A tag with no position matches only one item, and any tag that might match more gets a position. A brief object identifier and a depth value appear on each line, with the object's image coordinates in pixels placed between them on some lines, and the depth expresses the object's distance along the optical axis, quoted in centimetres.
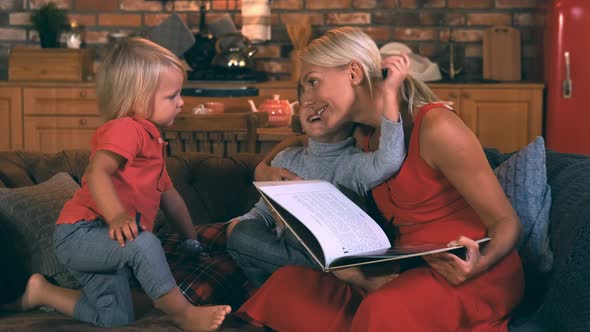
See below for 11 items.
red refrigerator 500
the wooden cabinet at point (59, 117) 539
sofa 166
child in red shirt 188
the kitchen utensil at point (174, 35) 544
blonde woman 167
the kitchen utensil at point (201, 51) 547
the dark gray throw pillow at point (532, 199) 187
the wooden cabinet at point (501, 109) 520
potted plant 557
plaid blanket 207
